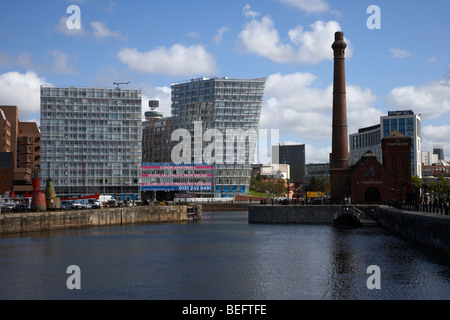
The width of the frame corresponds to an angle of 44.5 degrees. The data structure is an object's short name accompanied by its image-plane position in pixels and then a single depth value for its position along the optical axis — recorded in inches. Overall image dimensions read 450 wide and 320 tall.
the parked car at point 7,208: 3504.9
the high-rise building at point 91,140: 7273.6
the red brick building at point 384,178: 4424.2
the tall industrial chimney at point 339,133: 4436.5
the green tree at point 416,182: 6046.3
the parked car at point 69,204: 4065.0
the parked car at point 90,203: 4235.5
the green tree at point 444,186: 5745.6
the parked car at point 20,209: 3442.4
